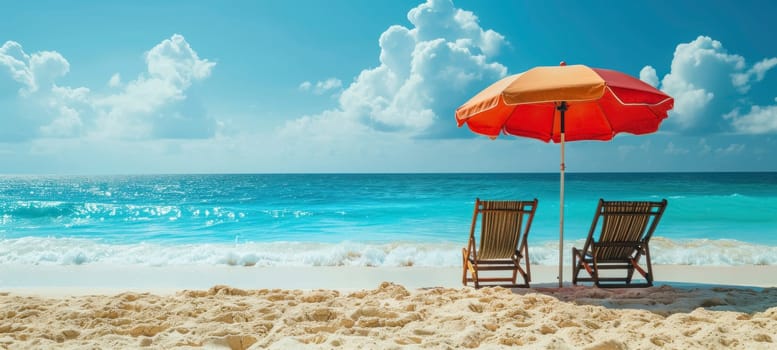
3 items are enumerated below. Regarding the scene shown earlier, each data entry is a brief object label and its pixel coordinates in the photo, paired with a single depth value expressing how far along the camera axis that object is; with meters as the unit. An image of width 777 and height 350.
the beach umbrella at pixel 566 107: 3.79
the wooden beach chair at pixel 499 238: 4.74
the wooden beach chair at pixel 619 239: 4.68
